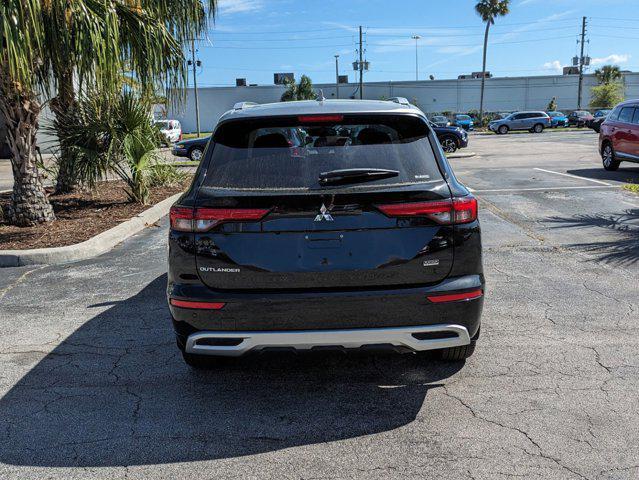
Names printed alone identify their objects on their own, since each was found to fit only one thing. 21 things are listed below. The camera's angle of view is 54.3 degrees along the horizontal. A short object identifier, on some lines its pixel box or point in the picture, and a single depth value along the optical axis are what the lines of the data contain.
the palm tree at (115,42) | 8.02
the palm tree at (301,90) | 70.50
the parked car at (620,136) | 15.02
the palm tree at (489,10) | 62.19
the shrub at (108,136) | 10.79
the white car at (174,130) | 36.97
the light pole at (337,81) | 75.50
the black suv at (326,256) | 3.47
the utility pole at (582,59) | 69.62
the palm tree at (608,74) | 73.00
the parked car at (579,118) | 55.36
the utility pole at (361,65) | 67.78
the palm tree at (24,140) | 8.86
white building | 76.69
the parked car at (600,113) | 55.43
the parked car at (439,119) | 50.37
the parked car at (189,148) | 24.81
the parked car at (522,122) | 48.84
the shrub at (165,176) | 11.66
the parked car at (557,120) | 55.12
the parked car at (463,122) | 52.77
